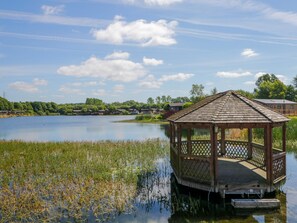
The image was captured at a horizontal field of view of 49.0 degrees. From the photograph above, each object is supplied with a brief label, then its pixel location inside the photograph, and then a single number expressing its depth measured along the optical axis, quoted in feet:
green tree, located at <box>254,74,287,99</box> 265.52
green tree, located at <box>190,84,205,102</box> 328.08
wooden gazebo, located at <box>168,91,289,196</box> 41.11
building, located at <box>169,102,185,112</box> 298.31
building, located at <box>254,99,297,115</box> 200.13
